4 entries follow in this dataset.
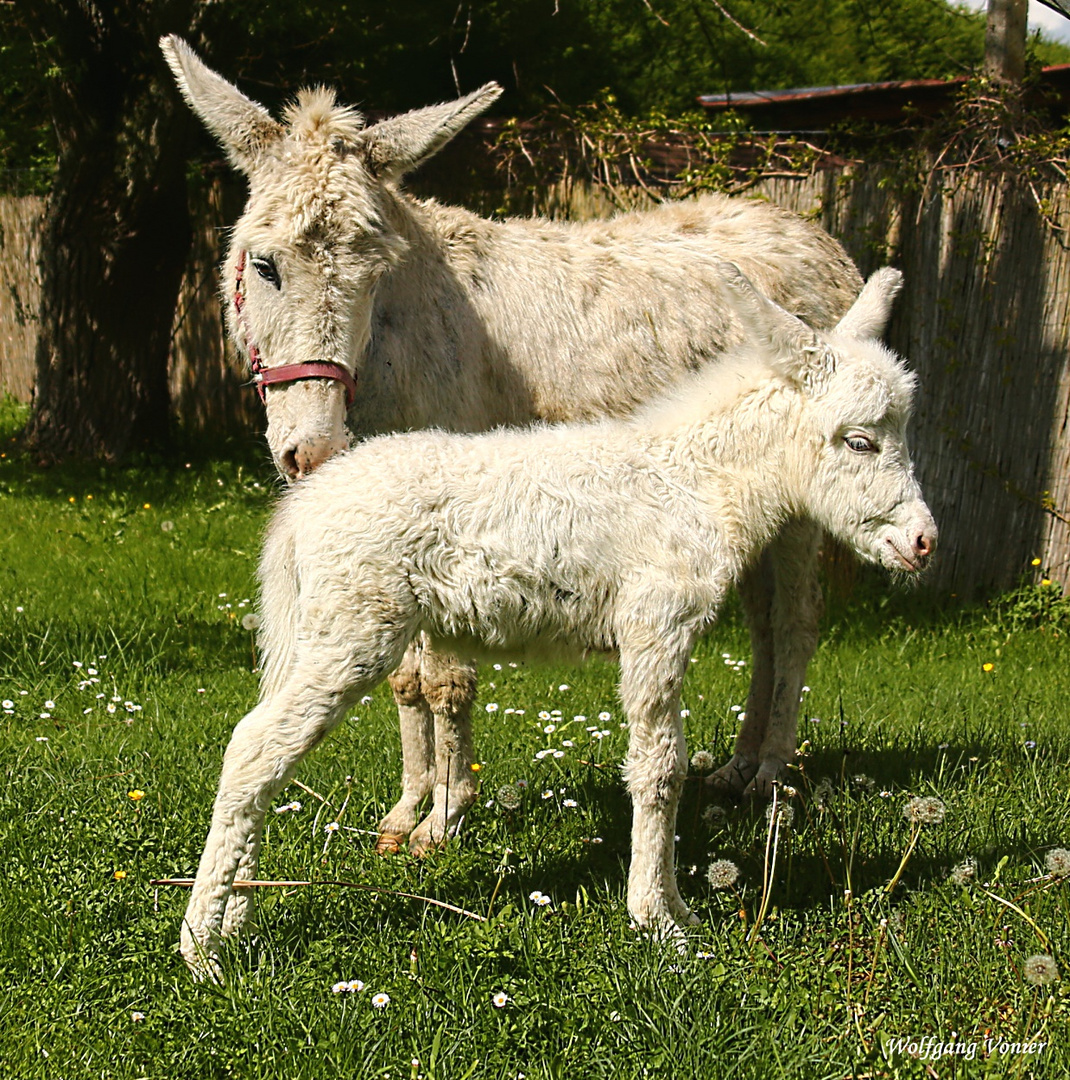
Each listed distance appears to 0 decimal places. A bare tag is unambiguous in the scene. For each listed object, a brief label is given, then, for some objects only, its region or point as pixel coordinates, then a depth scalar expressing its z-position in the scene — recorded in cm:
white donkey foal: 641
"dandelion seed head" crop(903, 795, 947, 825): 691
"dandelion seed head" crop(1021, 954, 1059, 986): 578
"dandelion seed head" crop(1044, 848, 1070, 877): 680
